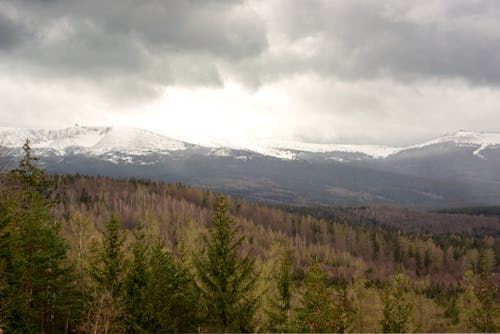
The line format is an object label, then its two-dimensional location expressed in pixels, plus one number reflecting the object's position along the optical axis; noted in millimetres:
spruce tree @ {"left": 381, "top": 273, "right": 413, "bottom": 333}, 41538
